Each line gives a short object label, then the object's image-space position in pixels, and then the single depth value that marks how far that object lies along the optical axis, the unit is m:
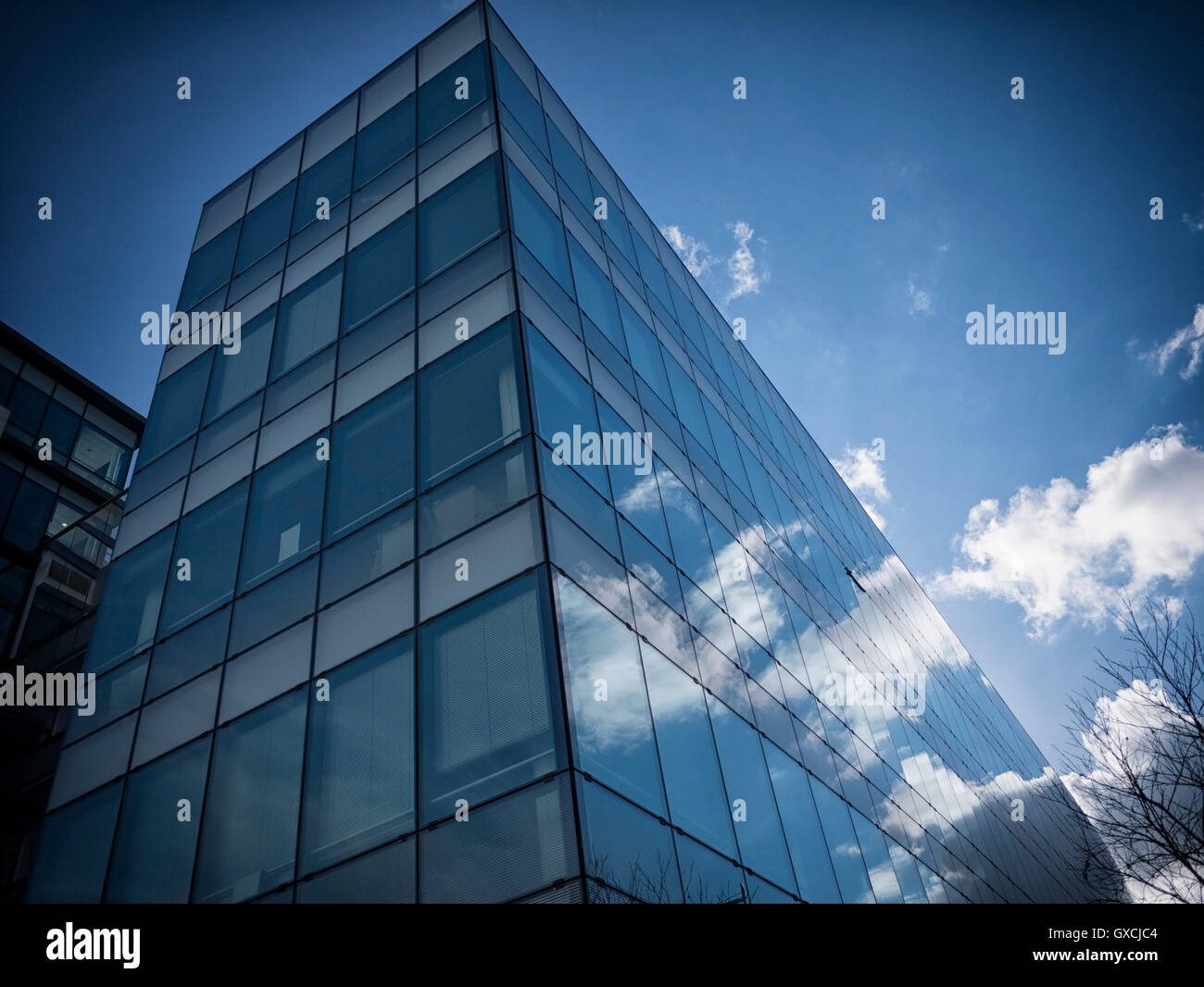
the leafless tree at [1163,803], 12.23
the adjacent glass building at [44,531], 15.09
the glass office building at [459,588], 9.46
